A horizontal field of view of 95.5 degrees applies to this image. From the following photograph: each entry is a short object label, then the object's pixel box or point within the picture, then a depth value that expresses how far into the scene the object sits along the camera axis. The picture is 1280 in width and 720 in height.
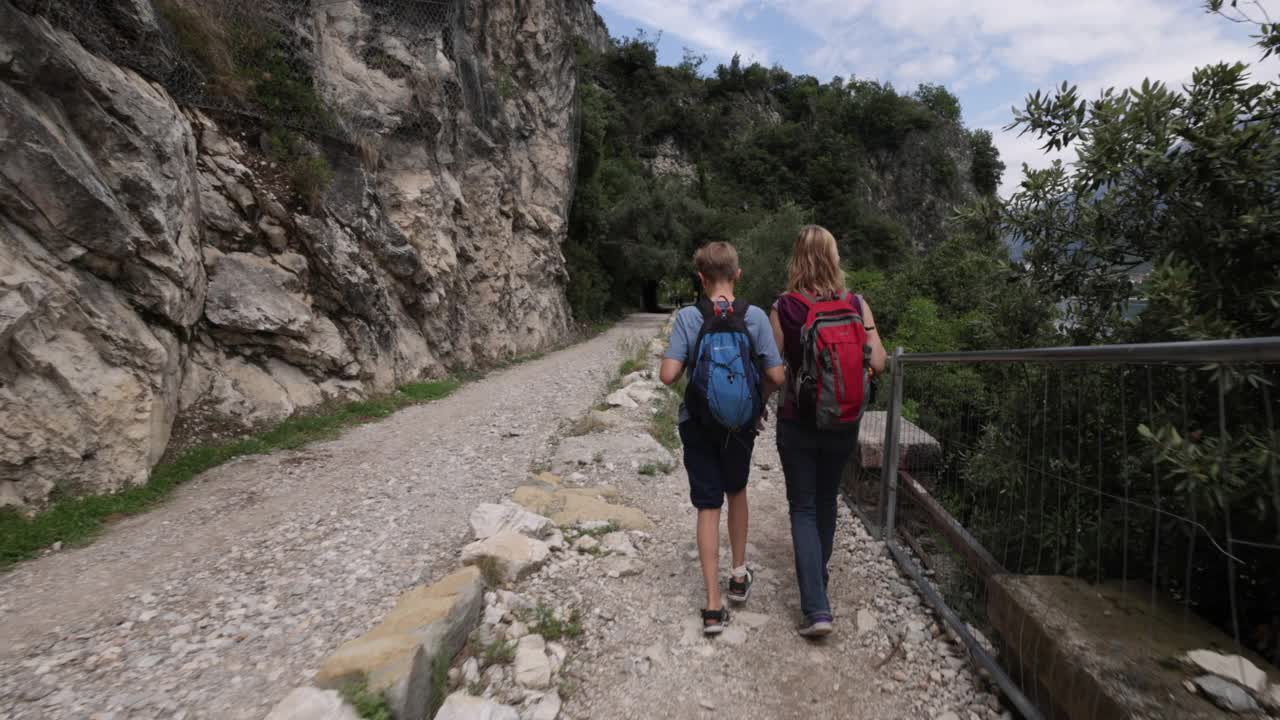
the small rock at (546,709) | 2.38
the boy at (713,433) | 2.90
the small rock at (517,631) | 2.80
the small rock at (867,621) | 3.11
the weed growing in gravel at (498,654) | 2.62
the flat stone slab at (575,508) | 4.22
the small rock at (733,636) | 2.97
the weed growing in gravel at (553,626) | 2.90
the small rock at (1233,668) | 1.57
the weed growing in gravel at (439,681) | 2.29
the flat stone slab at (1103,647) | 1.75
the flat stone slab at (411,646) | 2.11
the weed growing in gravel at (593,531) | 3.95
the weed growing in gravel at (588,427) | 6.81
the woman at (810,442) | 2.92
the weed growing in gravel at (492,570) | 3.23
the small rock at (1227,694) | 1.56
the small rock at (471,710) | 2.22
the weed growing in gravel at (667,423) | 6.84
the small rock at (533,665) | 2.55
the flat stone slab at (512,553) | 3.35
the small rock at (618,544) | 3.85
